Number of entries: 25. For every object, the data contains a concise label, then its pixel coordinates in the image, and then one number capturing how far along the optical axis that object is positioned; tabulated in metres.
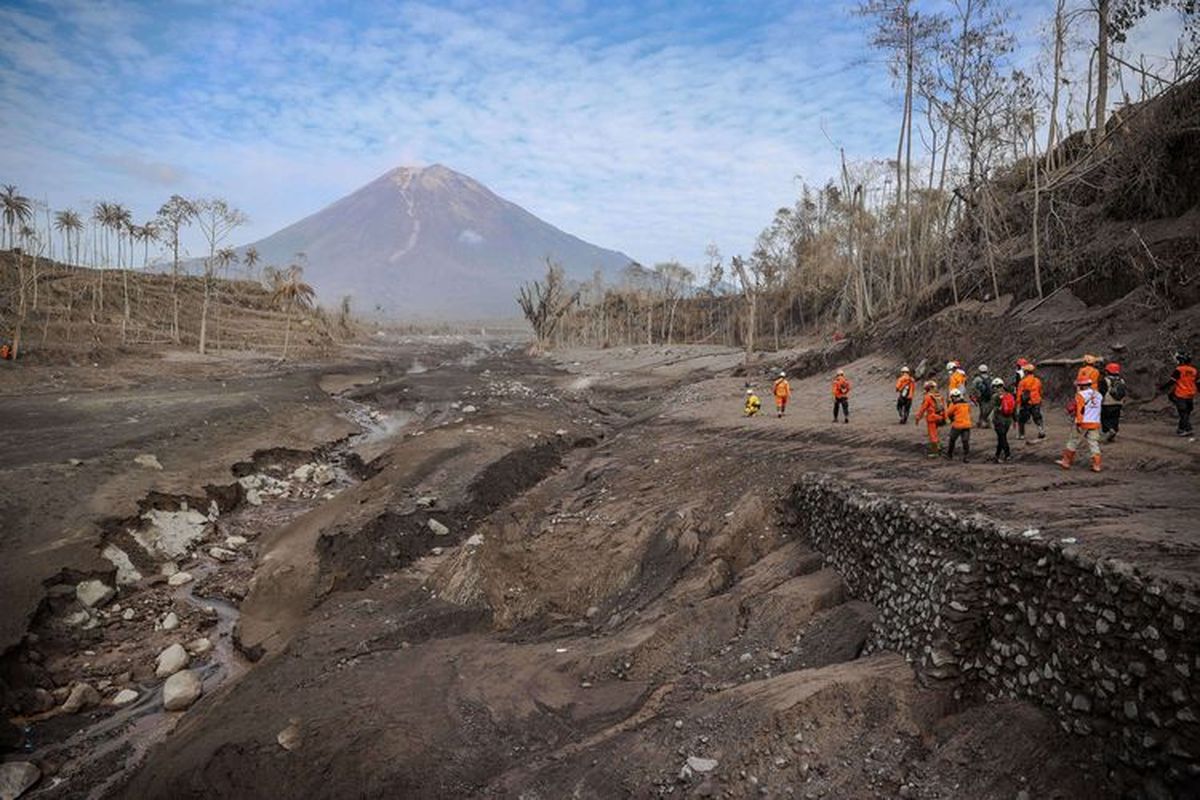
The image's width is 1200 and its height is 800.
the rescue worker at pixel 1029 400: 11.84
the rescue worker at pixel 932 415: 12.12
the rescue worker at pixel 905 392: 15.67
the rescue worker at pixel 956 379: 11.96
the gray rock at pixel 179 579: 13.16
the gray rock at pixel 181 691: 9.53
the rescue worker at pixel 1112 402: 10.92
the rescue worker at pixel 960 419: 11.31
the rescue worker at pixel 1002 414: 10.80
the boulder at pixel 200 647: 11.01
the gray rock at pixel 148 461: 16.84
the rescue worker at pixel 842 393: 16.88
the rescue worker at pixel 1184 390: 10.73
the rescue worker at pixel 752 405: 20.31
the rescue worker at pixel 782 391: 19.14
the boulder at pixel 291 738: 7.61
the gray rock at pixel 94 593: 11.58
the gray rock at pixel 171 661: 10.44
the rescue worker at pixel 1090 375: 9.84
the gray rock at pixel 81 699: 9.38
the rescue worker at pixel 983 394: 13.73
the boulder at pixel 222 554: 14.47
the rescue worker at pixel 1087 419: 9.56
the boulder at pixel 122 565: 12.65
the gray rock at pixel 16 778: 7.69
